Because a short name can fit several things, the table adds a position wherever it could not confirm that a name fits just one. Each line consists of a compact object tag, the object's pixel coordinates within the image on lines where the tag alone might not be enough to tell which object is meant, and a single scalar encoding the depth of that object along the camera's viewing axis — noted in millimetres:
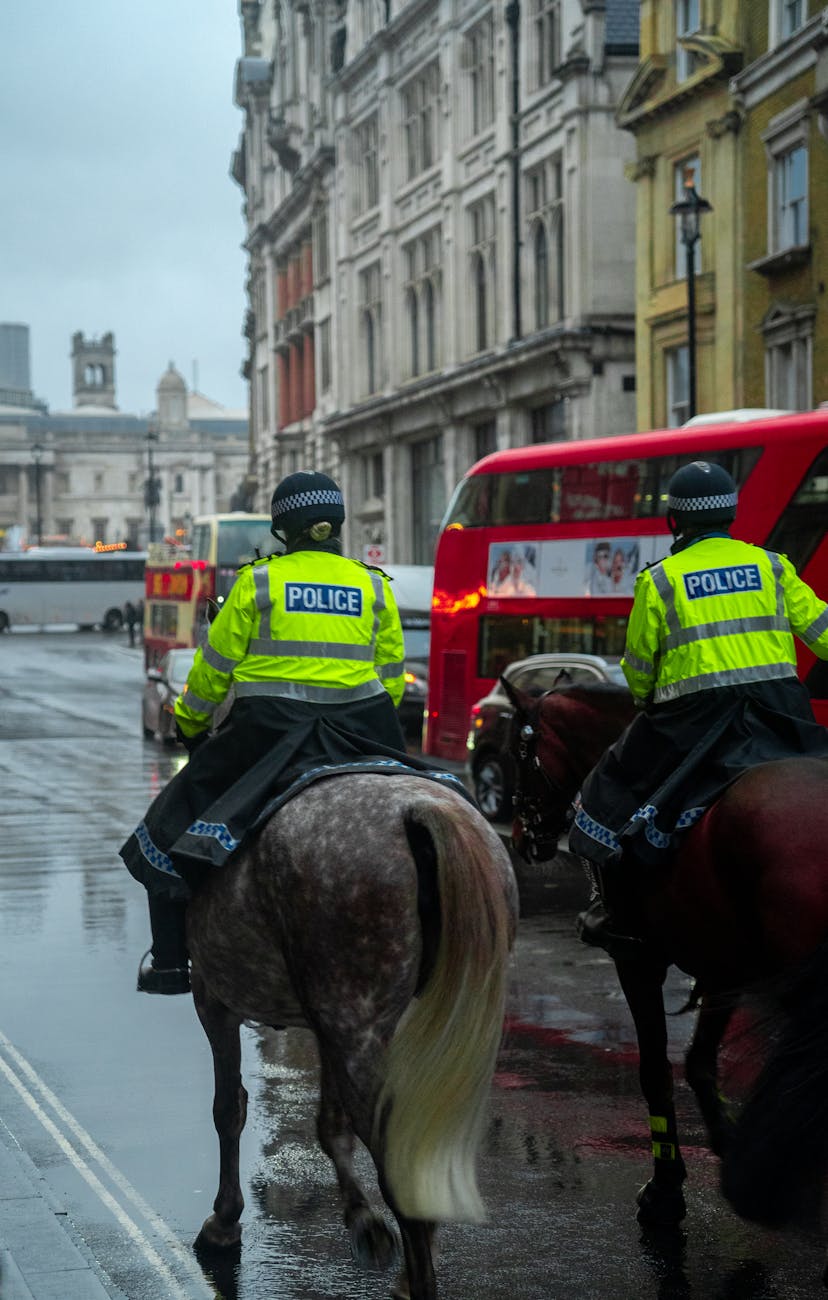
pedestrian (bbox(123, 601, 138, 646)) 65925
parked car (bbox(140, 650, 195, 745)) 26969
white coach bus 78250
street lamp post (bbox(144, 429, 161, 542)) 86125
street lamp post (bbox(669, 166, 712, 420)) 24641
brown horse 4652
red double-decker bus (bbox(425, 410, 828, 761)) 17406
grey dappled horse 4848
